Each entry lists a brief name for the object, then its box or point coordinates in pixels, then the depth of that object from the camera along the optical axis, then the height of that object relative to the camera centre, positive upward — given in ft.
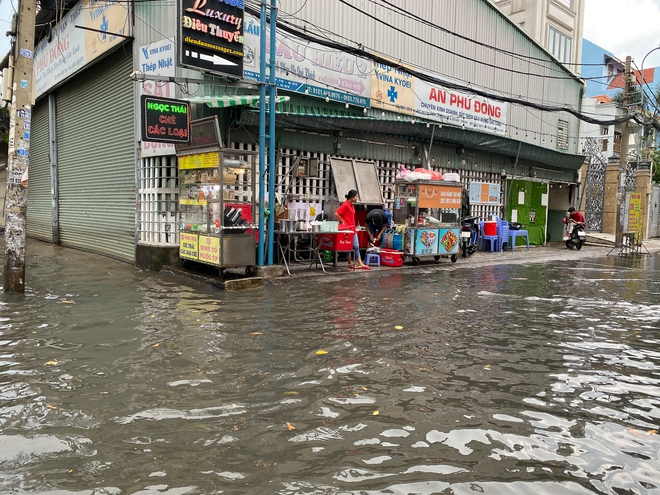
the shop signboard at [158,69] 34.27 +9.23
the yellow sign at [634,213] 57.67 -0.01
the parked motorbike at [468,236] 47.85 -2.68
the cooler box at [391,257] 40.16 -4.01
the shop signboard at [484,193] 58.39 +1.88
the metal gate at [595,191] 82.02 +3.37
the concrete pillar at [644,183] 76.95 +4.58
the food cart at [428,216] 40.57 -0.76
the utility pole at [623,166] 60.34 +5.52
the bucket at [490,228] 55.88 -2.09
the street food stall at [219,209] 29.86 -0.45
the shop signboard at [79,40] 39.40 +14.23
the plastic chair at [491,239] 56.20 -3.40
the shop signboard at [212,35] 28.17 +9.64
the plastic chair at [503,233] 56.74 -2.65
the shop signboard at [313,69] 35.96 +10.78
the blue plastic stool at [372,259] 40.15 -4.24
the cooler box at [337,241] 37.14 -2.71
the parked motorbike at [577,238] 62.34 -3.29
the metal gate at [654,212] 87.04 +0.23
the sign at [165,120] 29.68 +4.86
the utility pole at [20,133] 25.16 +3.21
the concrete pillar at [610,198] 79.10 +2.24
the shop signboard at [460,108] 50.31 +10.87
